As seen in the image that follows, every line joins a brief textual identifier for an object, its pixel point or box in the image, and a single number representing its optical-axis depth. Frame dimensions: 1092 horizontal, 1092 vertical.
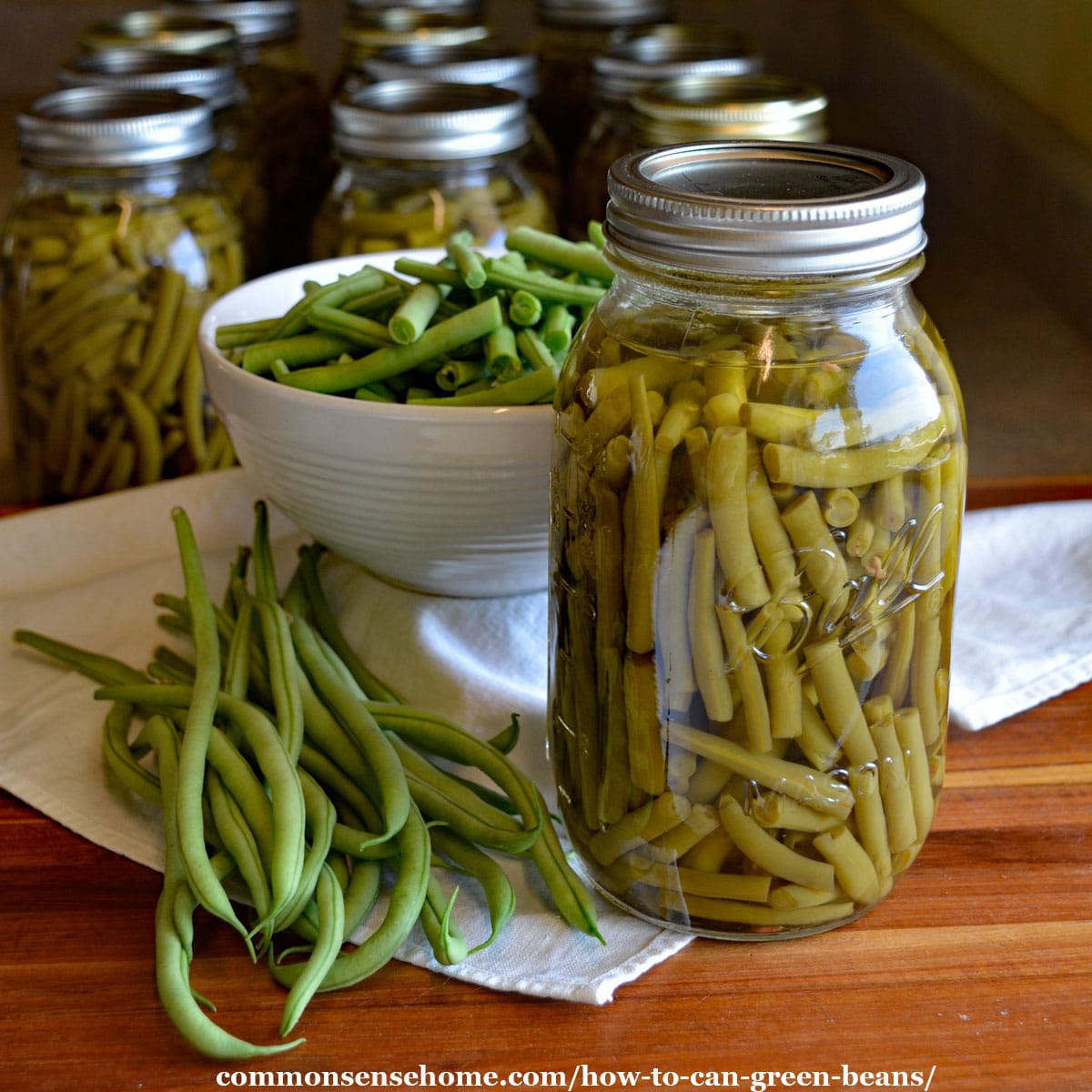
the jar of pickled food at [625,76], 1.72
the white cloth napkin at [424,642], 0.84
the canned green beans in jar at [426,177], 1.43
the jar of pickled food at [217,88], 1.72
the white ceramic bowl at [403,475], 0.95
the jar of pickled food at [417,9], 2.15
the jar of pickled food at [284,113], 2.11
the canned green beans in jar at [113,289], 1.40
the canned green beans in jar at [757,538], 0.71
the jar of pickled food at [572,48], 2.13
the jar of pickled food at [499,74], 1.77
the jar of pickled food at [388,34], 1.99
